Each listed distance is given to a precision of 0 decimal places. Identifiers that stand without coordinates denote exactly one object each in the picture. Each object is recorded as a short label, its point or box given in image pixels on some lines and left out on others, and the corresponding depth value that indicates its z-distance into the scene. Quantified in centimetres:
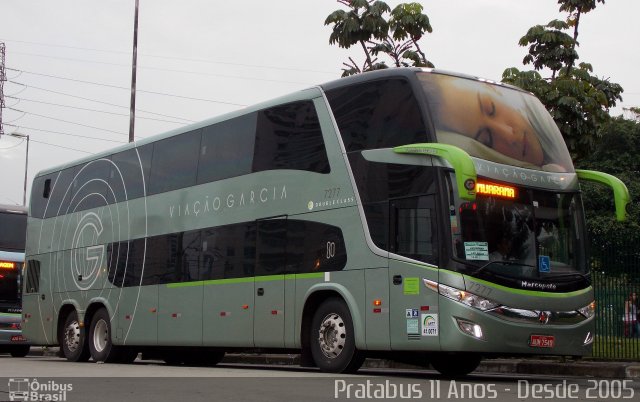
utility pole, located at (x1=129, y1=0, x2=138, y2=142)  2964
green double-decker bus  1252
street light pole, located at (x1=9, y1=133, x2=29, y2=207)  6716
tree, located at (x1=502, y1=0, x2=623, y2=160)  2084
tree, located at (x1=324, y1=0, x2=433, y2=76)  2181
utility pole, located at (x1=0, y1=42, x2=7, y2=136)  8268
